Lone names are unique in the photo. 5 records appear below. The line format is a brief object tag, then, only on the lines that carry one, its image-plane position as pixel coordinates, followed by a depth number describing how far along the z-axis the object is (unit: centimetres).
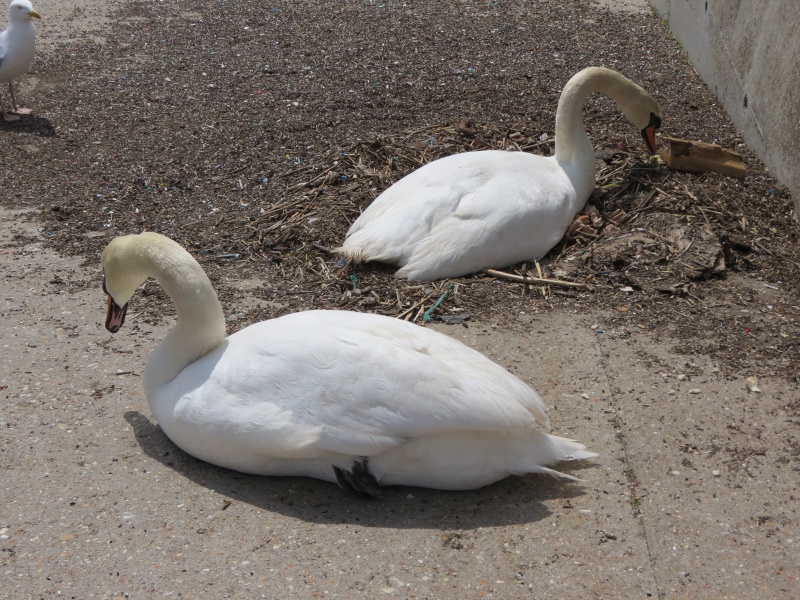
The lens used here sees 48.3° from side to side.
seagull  887
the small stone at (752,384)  473
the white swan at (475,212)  586
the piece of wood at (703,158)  690
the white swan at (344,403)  379
